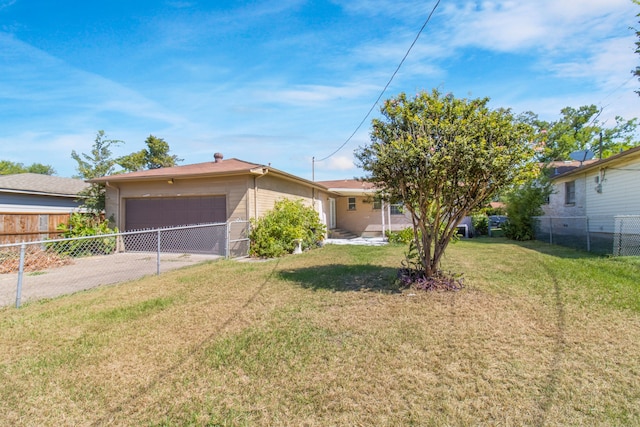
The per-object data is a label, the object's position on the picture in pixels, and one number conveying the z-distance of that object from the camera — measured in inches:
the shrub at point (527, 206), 577.6
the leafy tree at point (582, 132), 1199.6
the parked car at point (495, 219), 1025.5
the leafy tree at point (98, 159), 1236.2
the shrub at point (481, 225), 749.9
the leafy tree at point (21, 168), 1429.3
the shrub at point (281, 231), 409.4
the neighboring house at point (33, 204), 428.1
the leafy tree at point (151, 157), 1298.0
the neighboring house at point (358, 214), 684.7
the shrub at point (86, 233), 428.8
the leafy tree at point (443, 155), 195.9
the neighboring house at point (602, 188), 415.5
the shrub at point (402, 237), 542.6
